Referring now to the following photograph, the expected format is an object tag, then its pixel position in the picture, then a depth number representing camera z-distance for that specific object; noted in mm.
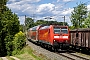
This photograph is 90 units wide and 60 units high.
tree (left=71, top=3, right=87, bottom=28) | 47407
